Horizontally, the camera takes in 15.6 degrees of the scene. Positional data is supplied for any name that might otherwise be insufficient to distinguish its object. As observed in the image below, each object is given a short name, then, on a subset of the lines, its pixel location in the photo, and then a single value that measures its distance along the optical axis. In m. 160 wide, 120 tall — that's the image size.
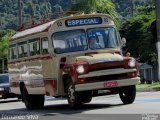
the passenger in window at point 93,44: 18.03
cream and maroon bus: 16.66
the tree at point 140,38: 69.62
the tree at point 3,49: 84.50
